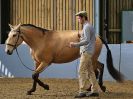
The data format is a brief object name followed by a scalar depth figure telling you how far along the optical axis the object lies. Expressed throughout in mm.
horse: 13430
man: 12289
